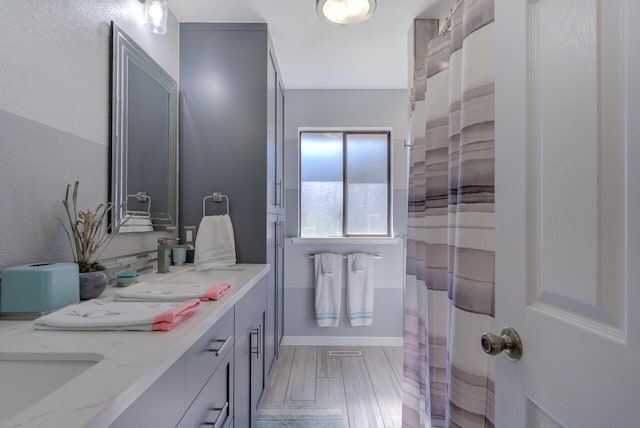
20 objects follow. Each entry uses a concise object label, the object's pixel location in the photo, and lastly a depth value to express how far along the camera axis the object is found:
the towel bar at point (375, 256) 2.91
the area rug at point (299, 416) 1.82
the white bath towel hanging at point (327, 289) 2.87
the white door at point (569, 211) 0.48
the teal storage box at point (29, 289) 0.84
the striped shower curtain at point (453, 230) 1.00
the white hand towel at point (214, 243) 1.77
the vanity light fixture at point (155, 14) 1.49
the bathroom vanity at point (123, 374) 0.47
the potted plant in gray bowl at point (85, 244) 1.03
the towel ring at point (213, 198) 1.95
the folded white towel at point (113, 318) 0.76
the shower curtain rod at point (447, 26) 1.40
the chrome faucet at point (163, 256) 1.59
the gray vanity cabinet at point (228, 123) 1.97
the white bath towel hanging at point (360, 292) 2.88
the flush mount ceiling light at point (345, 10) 1.63
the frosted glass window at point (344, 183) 3.07
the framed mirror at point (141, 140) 1.35
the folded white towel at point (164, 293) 1.02
